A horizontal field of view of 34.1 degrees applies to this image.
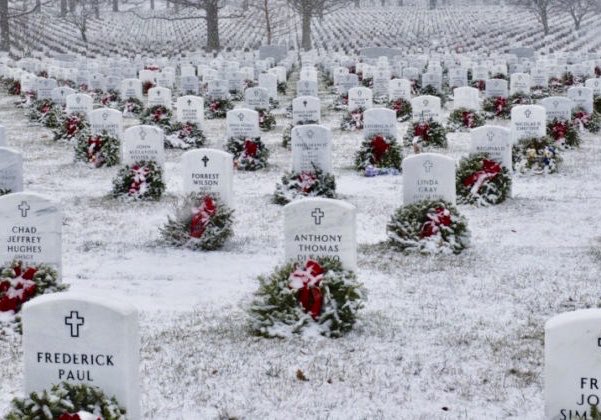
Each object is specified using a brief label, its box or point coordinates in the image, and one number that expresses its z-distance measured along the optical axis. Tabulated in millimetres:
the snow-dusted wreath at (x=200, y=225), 11484
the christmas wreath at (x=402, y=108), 23422
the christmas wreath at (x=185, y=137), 19516
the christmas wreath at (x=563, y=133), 18609
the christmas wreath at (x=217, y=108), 25156
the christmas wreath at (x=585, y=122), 21219
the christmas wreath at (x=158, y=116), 20344
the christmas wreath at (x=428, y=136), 19078
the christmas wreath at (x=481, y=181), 13766
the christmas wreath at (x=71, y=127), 20617
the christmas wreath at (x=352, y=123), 22359
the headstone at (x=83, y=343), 5883
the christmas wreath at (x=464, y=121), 21734
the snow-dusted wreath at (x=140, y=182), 14234
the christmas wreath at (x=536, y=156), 16203
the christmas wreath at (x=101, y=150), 17406
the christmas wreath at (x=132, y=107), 25406
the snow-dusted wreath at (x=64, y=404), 5816
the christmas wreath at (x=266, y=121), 22609
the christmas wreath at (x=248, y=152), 17094
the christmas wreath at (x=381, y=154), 16578
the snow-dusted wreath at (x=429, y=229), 11125
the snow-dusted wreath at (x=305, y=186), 13992
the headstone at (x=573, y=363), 5773
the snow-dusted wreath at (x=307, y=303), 8281
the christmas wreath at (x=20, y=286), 8469
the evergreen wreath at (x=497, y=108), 24031
